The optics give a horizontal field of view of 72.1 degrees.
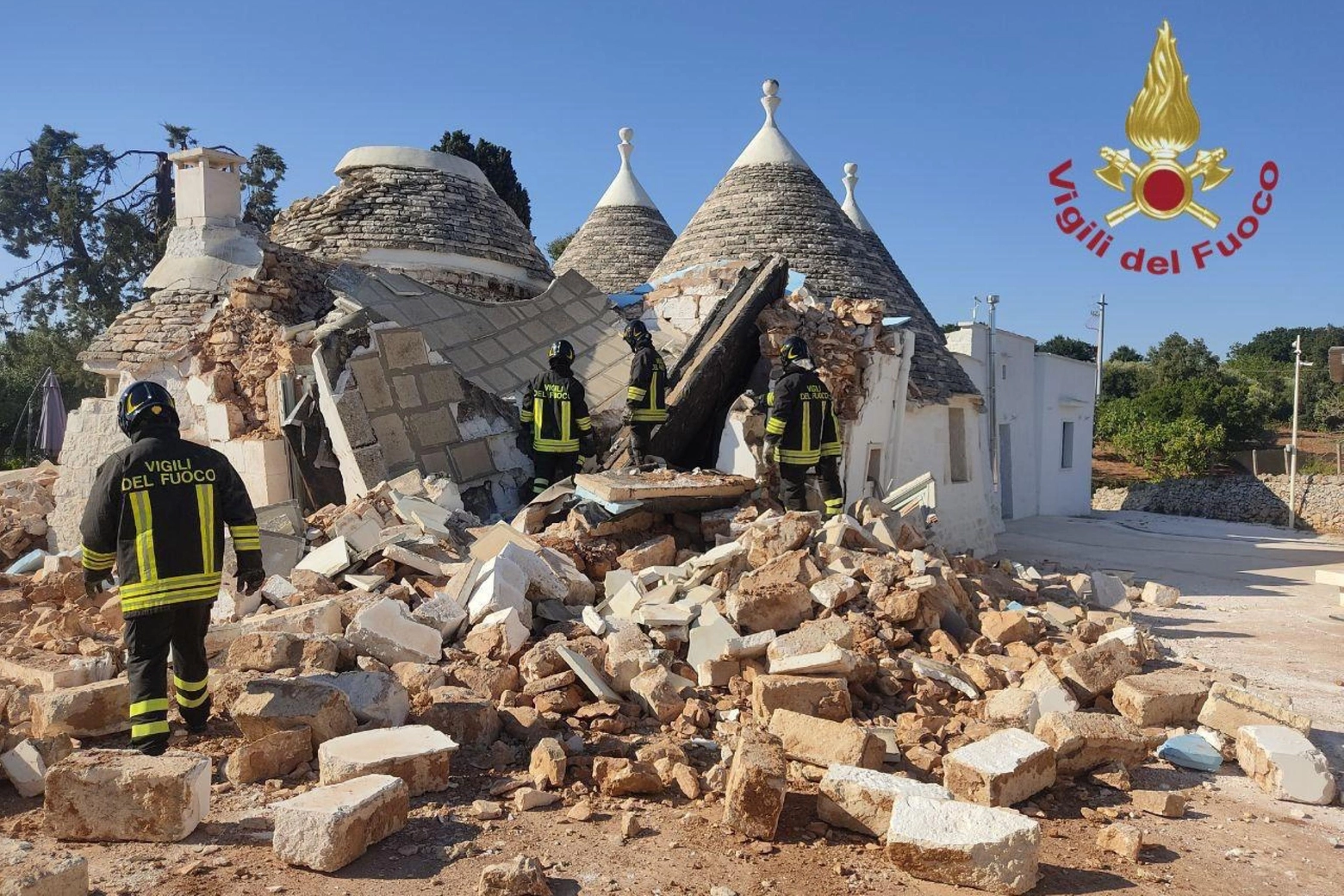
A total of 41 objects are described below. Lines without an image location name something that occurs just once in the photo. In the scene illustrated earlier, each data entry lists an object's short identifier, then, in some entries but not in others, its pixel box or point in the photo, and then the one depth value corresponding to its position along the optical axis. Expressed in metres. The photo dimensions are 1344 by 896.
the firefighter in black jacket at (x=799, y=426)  7.59
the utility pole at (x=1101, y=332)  37.72
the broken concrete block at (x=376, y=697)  4.06
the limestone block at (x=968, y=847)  2.99
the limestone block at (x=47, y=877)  2.66
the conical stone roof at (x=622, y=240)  17.17
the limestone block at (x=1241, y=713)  4.34
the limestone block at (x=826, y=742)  3.79
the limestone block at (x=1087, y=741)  3.91
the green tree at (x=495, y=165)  22.95
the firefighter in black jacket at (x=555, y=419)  7.93
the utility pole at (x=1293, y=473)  17.75
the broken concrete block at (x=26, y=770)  3.63
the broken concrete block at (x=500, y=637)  4.88
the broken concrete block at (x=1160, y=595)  8.02
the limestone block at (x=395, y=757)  3.44
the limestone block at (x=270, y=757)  3.70
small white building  15.96
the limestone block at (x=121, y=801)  3.21
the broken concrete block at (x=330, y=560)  5.97
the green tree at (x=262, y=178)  27.45
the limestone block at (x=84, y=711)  4.07
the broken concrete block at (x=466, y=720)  4.05
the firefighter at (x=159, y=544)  3.91
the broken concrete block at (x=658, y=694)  4.39
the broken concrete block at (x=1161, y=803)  3.64
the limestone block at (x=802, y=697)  4.29
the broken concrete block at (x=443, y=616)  5.08
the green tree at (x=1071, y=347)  46.53
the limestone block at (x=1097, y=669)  4.71
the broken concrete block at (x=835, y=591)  5.21
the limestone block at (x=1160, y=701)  4.55
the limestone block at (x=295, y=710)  3.85
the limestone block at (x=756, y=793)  3.26
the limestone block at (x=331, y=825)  3.00
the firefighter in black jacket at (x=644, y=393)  7.84
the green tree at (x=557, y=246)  34.94
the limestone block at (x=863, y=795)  3.34
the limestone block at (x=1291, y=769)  3.80
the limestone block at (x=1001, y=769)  3.52
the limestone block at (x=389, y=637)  4.79
